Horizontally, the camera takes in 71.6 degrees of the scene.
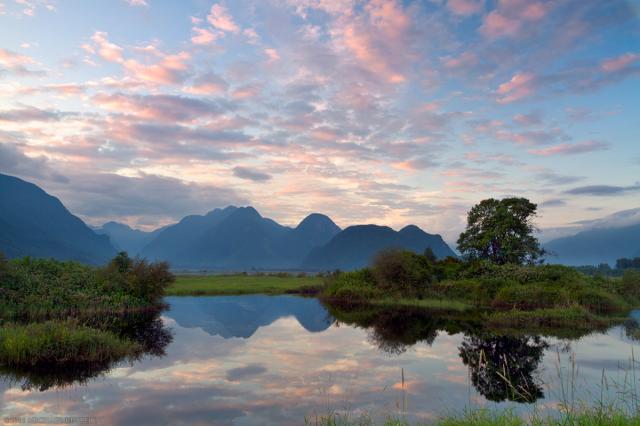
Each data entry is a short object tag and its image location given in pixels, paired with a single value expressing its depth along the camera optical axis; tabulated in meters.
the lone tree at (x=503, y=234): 62.94
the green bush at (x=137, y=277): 46.06
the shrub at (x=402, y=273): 58.34
